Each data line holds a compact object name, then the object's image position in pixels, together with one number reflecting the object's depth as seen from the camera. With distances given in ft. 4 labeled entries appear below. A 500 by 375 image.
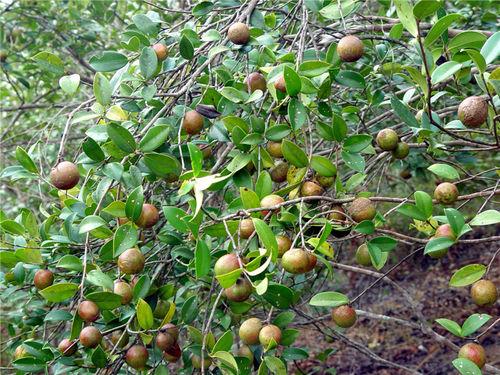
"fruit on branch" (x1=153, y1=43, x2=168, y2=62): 4.68
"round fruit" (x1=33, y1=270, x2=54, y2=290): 4.37
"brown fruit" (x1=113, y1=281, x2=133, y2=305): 3.99
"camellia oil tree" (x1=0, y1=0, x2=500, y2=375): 3.67
